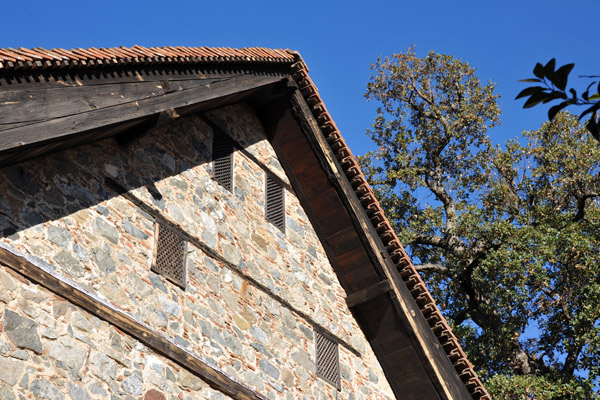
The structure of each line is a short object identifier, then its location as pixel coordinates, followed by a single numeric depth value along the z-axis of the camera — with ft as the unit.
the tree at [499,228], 56.03
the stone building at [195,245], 19.33
